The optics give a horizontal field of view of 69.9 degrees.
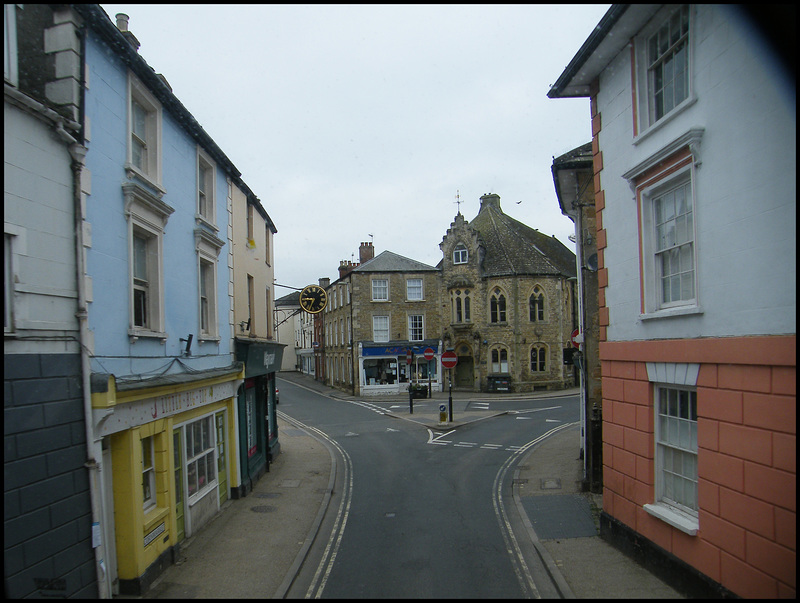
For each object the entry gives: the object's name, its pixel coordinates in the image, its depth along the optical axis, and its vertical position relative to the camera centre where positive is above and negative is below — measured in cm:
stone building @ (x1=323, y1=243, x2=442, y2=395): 4022 -32
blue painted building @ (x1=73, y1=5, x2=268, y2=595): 766 +25
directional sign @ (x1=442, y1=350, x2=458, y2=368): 2419 -179
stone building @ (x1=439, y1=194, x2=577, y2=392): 3966 +7
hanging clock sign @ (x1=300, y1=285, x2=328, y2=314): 1989 +75
